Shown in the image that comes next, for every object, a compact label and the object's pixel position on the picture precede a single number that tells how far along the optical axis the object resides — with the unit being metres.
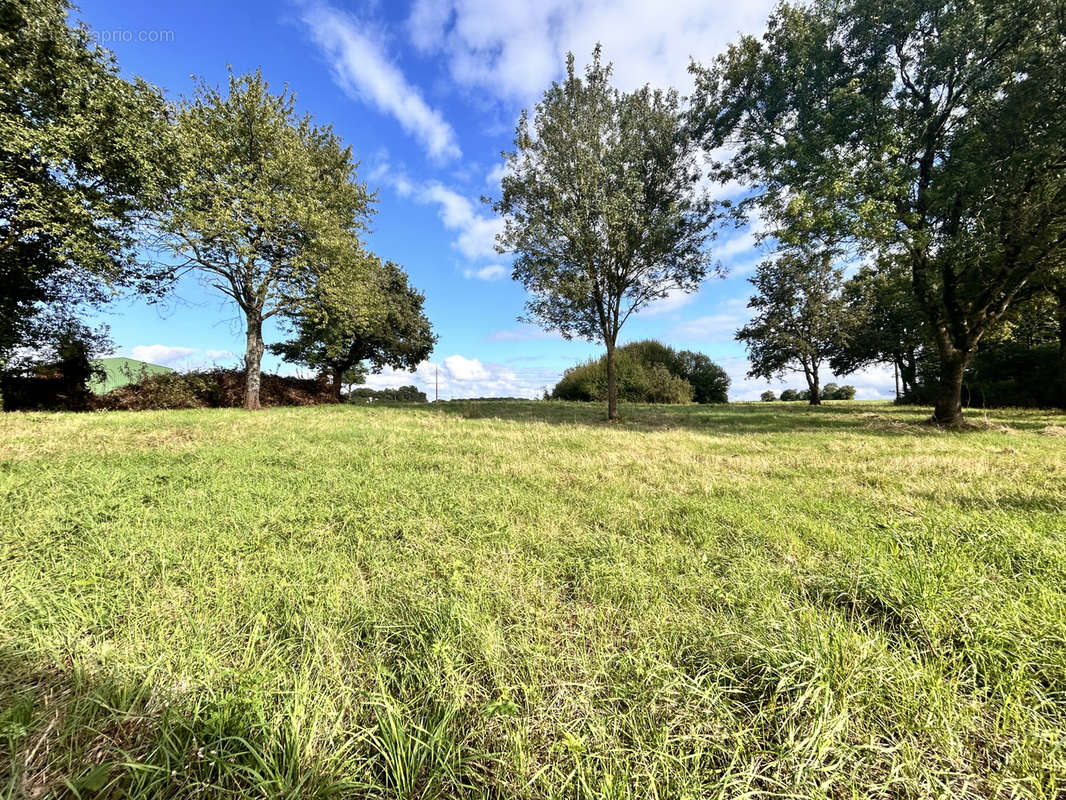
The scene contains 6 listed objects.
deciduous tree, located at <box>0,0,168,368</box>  10.62
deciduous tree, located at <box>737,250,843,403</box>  23.34
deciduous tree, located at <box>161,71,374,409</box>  12.69
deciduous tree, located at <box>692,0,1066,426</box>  8.95
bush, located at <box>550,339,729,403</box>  26.19
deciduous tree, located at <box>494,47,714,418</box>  11.90
